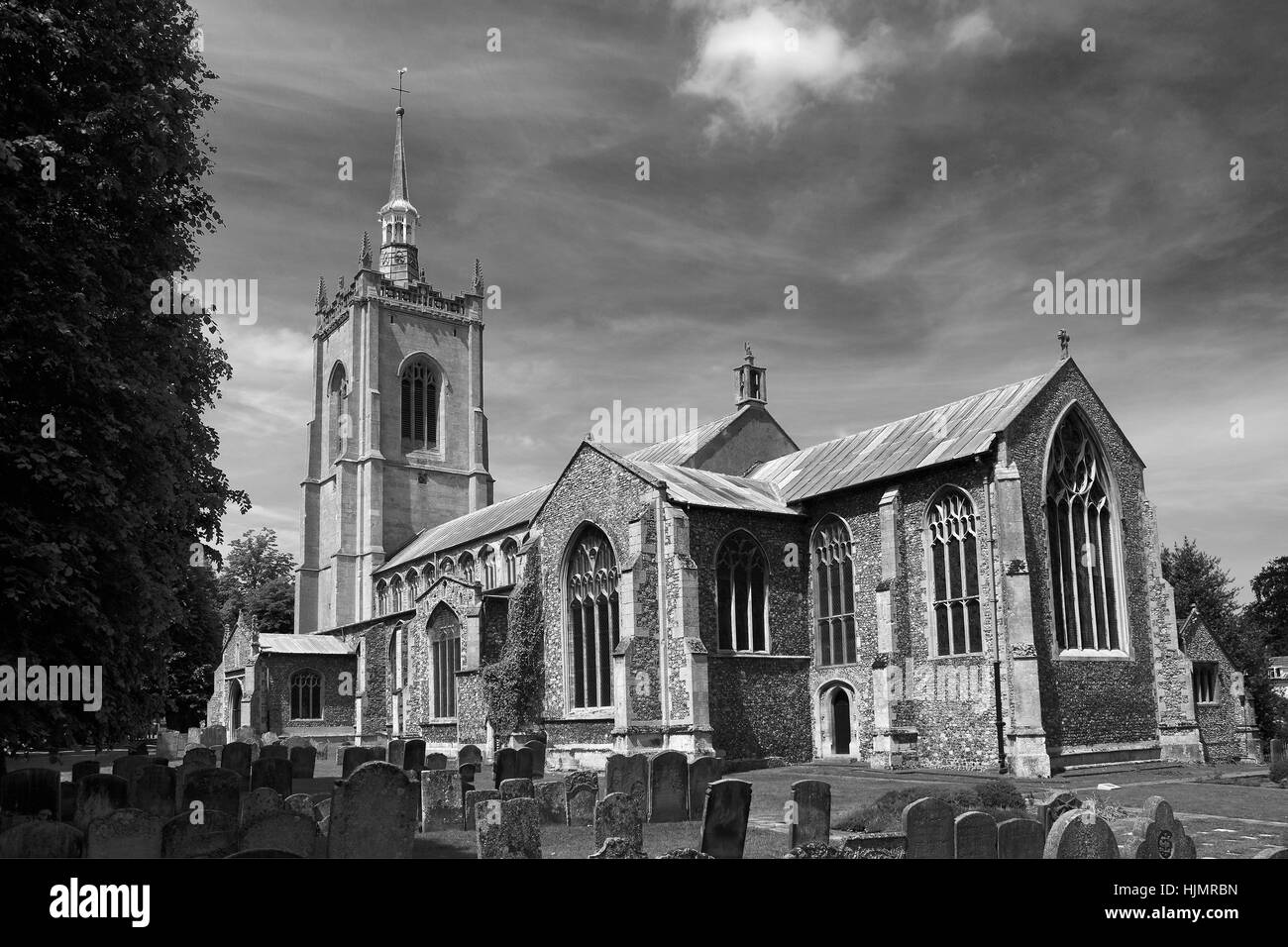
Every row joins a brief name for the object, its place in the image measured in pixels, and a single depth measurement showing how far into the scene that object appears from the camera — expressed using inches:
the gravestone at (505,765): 855.7
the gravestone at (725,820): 483.2
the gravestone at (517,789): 622.3
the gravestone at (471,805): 644.7
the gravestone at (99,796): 562.3
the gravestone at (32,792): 556.4
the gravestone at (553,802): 658.8
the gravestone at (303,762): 1008.2
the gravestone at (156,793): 595.5
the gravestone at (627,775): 681.6
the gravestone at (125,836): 410.3
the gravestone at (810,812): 495.2
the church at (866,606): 998.4
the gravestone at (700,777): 707.4
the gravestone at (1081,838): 372.5
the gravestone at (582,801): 649.0
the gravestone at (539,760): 1027.3
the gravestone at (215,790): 570.3
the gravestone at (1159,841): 390.3
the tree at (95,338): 487.5
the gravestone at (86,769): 722.4
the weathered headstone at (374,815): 464.8
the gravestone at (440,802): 655.1
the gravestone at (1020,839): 404.2
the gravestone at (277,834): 409.4
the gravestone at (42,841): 362.9
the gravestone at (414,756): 977.5
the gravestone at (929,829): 424.1
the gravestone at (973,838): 401.7
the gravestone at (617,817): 515.8
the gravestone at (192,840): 428.1
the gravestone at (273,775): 745.6
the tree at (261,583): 2618.1
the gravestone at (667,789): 686.5
